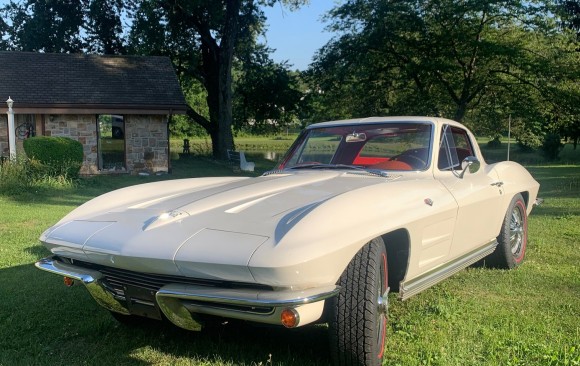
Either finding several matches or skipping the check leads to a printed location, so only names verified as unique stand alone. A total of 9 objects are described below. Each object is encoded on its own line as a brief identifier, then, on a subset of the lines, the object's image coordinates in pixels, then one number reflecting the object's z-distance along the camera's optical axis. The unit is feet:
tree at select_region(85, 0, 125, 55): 84.43
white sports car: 8.22
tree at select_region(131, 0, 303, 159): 76.89
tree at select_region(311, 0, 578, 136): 59.57
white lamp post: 42.77
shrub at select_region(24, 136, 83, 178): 43.82
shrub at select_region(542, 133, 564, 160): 99.45
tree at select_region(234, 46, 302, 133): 89.51
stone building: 57.21
